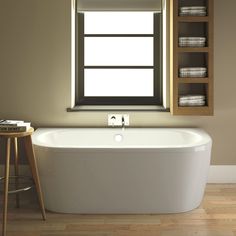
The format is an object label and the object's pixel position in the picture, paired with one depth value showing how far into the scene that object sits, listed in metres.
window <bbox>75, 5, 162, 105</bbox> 4.51
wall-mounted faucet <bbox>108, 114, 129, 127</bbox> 4.30
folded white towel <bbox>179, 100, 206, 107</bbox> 4.12
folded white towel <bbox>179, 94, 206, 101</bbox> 4.12
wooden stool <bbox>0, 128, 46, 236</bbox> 3.16
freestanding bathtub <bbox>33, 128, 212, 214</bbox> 3.41
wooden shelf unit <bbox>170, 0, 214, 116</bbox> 4.04
